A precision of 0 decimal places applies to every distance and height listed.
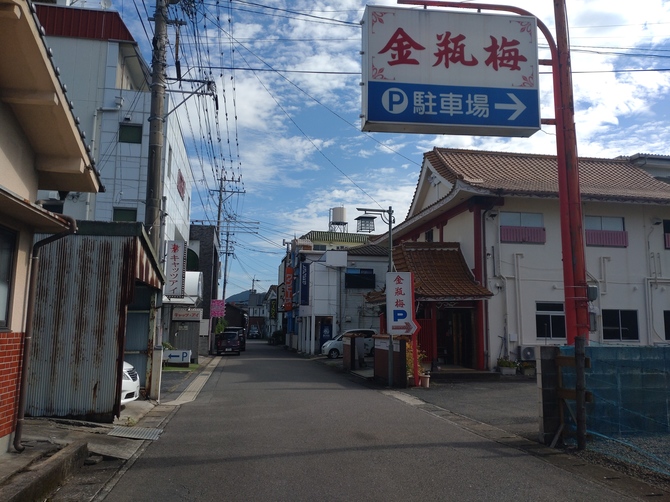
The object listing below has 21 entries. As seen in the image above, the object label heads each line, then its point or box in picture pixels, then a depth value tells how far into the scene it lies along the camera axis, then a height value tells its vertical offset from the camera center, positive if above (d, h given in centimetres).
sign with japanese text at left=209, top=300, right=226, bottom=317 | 3681 +125
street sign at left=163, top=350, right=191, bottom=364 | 2405 -114
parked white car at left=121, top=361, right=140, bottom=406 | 1127 -113
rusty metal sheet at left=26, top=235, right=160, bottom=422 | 961 +3
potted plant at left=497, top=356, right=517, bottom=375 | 1972 -119
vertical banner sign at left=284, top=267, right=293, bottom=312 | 4566 +315
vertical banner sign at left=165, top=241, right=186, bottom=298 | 2148 +225
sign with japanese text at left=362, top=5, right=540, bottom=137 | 949 +427
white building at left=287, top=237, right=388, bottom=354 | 3712 +266
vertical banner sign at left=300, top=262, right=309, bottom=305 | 3897 +313
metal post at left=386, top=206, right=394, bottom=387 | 1764 -89
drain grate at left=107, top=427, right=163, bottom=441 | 897 -168
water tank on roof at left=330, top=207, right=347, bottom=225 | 6419 +1264
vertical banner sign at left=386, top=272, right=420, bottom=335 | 1761 +80
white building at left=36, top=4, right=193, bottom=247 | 2384 +930
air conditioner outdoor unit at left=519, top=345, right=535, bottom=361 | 2002 -73
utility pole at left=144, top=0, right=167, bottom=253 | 1258 +454
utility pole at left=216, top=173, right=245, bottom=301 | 4350 +928
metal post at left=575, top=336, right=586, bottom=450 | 848 -86
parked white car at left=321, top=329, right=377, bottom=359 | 3247 -92
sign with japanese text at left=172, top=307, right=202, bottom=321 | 2616 +66
